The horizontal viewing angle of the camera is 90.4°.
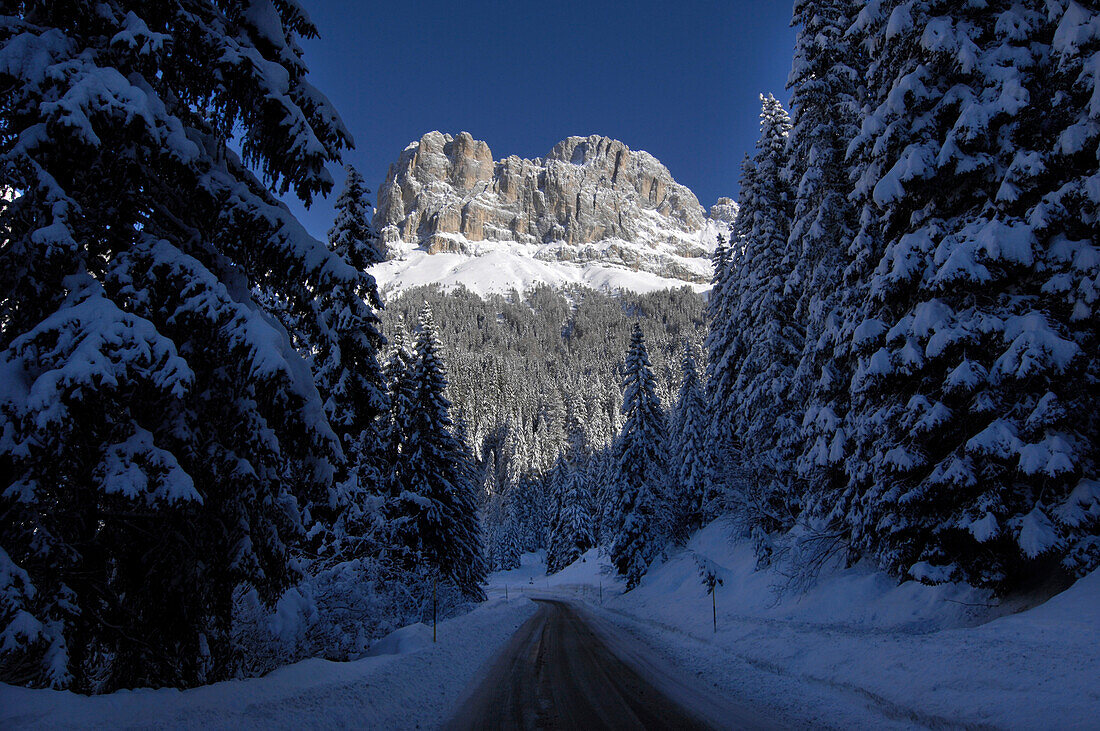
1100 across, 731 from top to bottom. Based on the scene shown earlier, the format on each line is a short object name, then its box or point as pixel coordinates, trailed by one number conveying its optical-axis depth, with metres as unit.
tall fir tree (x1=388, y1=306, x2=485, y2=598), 22.08
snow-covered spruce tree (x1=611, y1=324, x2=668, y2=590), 30.25
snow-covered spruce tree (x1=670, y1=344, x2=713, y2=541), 32.41
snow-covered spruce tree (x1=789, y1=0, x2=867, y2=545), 13.91
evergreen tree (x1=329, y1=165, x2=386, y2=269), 16.36
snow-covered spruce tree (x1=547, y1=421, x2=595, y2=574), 60.12
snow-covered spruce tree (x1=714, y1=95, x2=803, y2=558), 19.80
